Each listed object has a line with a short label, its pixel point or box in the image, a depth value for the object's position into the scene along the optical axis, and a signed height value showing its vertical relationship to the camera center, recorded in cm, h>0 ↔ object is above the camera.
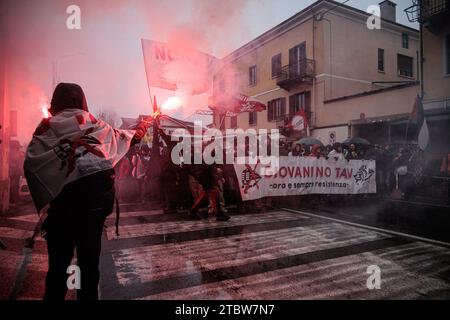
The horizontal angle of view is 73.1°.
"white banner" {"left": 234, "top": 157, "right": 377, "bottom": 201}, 783 -28
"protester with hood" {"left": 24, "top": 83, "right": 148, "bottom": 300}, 213 -13
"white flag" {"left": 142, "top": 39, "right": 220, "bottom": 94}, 798 +298
